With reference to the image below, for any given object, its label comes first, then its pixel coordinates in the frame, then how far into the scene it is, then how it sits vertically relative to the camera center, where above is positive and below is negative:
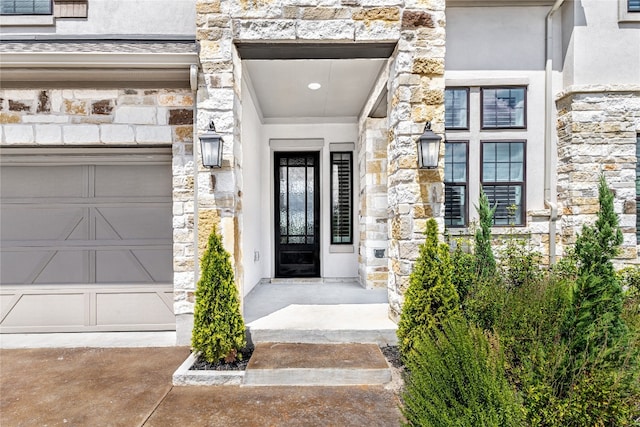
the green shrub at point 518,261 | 4.80 -0.75
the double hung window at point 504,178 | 5.42 +0.47
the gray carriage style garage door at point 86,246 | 4.38 -0.46
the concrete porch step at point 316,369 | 3.17 -1.45
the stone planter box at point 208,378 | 3.19 -1.53
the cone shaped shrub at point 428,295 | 3.34 -0.83
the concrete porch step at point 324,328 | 3.80 -1.31
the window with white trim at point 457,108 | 5.40 +1.54
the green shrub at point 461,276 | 3.71 -0.74
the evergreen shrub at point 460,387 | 1.67 -0.91
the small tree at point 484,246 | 4.43 -0.48
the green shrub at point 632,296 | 2.79 -0.91
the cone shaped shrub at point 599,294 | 2.21 -0.55
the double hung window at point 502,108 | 5.39 +1.54
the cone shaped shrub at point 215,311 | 3.35 -0.98
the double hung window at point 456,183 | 5.46 +0.39
